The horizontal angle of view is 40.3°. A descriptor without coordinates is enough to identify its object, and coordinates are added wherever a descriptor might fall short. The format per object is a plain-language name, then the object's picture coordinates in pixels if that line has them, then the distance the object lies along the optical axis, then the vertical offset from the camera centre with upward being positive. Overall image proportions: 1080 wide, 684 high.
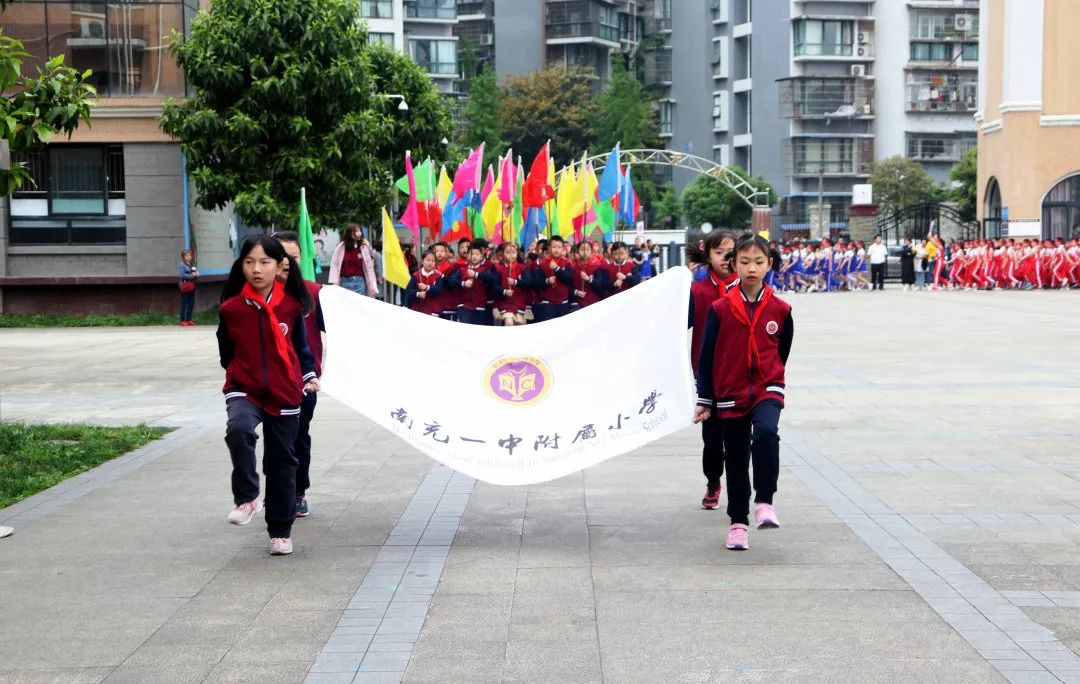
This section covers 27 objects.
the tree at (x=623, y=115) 83.50 +5.91
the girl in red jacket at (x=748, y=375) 7.61 -0.82
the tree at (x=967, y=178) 72.25 +1.89
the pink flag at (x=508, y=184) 26.86 +0.66
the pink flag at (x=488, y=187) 27.90 +0.63
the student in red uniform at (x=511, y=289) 21.20 -1.00
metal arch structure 64.50 +2.29
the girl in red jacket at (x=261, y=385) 7.64 -0.85
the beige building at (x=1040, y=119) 49.41 +3.27
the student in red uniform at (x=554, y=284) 21.56 -0.95
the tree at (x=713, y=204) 80.50 +0.78
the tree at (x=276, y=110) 28.83 +2.23
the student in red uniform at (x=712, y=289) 8.69 -0.43
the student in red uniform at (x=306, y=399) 8.52 -1.02
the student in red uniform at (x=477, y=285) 20.88 -0.91
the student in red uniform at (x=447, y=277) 20.78 -0.80
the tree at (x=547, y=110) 82.12 +6.10
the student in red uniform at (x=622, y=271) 21.98 -0.79
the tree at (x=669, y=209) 83.50 +0.55
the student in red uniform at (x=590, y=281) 21.89 -0.91
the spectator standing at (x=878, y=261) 46.47 -1.39
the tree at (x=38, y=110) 10.03 +0.78
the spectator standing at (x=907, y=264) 46.53 -1.49
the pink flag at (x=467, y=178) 26.34 +0.77
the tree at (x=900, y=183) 76.50 +1.75
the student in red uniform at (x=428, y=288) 20.62 -0.94
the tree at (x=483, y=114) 78.94 +5.70
